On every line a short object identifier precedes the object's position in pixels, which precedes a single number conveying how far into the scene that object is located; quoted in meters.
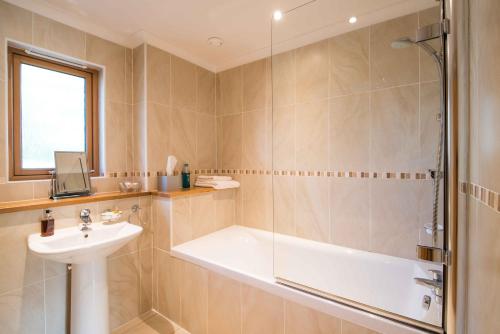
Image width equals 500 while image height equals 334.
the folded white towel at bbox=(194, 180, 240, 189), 2.20
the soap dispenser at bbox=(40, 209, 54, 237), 1.37
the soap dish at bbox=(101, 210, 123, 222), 1.59
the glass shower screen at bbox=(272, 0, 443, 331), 1.48
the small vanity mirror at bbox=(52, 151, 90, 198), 1.57
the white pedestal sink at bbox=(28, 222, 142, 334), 1.30
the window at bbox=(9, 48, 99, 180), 1.49
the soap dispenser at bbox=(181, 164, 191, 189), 2.14
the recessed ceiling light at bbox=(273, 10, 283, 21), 1.69
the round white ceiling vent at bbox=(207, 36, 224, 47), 1.98
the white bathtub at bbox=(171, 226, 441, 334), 1.08
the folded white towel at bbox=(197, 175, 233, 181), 2.24
